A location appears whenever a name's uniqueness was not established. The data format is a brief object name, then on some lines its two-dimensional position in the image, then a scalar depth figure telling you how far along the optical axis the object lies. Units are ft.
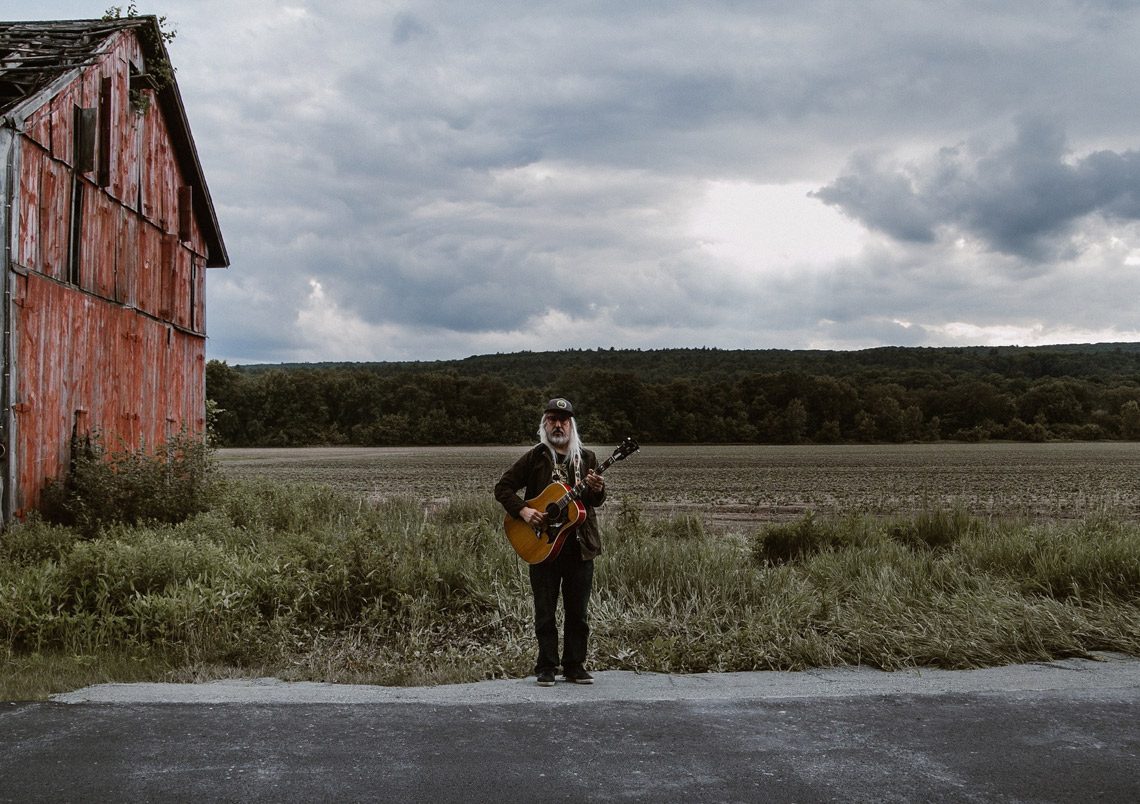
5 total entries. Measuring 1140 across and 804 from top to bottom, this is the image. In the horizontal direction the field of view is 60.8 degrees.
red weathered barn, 41.27
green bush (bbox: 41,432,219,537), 43.42
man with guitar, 22.93
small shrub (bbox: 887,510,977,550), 46.89
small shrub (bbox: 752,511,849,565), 44.52
